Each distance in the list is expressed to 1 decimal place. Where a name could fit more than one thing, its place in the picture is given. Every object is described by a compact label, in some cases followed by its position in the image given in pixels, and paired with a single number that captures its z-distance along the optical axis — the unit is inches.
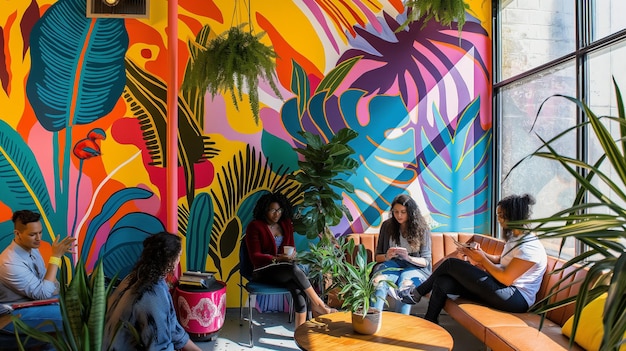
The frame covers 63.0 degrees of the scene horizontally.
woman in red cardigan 171.0
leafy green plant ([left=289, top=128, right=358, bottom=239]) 184.4
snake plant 82.3
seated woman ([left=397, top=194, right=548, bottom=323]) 144.9
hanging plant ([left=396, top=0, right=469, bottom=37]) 144.6
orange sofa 119.8
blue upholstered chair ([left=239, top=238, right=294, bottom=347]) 169.5
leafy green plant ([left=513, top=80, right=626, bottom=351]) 58.1
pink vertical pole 186.9
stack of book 169.5
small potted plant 120.9
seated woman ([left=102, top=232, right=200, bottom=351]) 99.0
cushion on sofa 111.7
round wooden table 114.3
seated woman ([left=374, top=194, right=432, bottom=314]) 173.3
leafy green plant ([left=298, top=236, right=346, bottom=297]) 172.3
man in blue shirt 129.5
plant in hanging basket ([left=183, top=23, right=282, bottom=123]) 150.6
